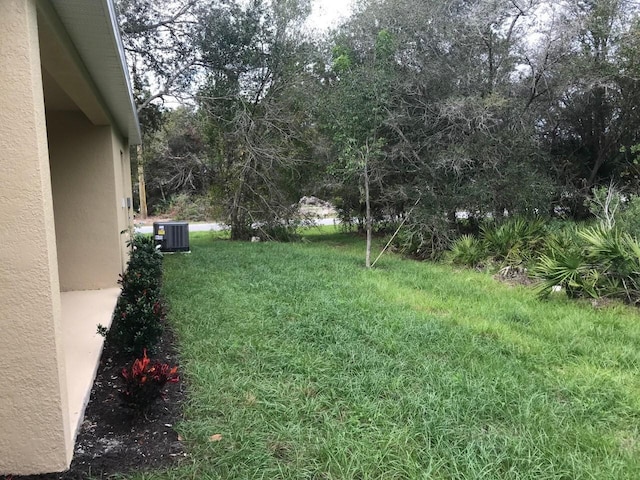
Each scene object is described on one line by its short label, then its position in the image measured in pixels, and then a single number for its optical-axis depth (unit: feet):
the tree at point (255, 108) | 37.45
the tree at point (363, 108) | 27.94
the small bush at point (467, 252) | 29.25
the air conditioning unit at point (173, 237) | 35.24
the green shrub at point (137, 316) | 11.92
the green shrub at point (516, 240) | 26.78
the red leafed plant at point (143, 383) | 8.79
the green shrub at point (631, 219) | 20.68
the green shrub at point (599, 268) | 18.88
